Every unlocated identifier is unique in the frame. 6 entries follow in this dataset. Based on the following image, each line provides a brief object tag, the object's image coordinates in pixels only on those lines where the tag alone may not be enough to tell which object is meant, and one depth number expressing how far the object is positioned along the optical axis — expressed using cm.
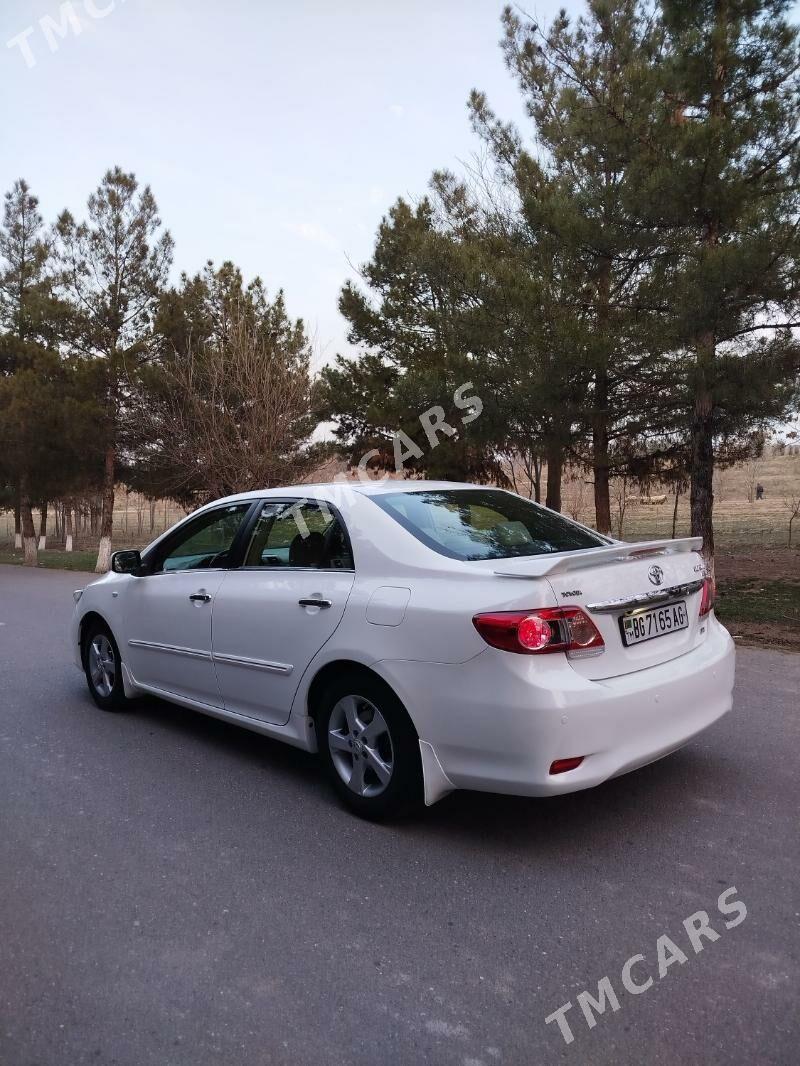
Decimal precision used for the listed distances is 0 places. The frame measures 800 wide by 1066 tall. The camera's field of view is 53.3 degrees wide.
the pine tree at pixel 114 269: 2386
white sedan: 314
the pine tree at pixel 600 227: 998
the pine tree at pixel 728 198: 886
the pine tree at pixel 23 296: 2459
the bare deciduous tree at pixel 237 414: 1884
